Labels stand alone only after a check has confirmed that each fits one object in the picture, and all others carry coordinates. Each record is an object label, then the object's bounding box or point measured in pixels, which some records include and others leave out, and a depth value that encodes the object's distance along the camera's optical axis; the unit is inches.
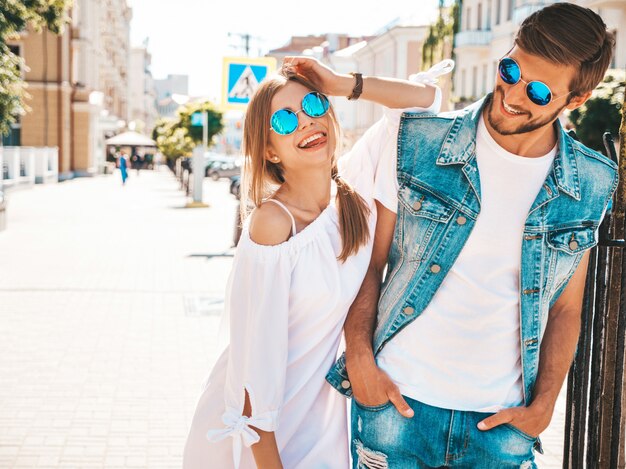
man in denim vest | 86.3
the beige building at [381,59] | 2086.6
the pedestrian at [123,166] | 1571.6
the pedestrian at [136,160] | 2691.2
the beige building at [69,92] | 1779.0
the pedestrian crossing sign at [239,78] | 437.4
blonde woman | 90.4
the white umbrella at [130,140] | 2456.7
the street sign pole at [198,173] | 994.7
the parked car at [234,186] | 1232.8
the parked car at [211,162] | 2190.0
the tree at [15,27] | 561.1
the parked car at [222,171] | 2110.0
